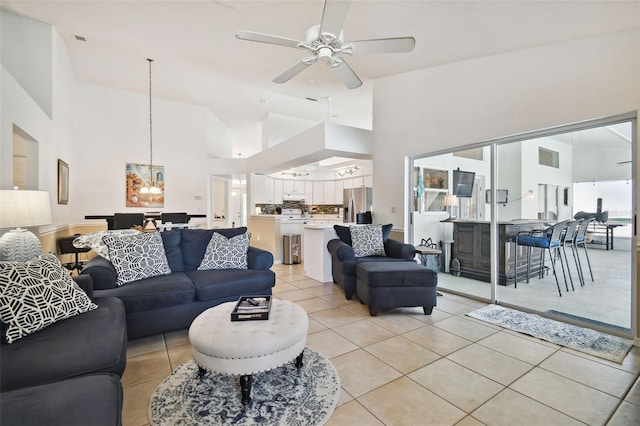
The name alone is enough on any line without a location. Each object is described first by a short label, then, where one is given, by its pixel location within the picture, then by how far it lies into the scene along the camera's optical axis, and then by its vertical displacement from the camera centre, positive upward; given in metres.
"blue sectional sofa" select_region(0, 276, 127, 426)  0.98 -0.71
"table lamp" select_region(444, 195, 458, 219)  4.77 +0.15
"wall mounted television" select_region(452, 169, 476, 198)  4.37 +0.47
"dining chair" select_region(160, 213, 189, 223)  5.69 -0.12
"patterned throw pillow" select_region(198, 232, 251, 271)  3.24 -0.49
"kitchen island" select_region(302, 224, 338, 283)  4.56 -0.65
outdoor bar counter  3.93 -0.57
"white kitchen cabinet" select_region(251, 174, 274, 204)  7.75 +0.70
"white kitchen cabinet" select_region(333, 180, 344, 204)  9.39 +0.71
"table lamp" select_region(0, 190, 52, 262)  2.12 -0.05
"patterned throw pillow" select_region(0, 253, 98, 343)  1.56 -0.52
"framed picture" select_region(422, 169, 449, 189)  4.68 +0.57
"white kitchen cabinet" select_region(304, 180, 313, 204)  9.66 +0.73
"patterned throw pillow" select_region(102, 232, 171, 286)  2.70 -0.44
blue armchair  3.66 -0.60
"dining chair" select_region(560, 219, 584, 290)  3.37 -0.34
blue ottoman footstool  3.11 -0.84
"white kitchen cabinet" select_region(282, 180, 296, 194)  9.48 +0.85
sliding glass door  2.82 -0.05
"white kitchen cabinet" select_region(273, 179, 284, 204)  9.33 +0.71
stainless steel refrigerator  7.77 +0.32
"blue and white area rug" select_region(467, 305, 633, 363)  2.38 -1.15
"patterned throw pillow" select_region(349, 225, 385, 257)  3.99 -0.41
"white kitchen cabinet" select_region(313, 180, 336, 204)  9.63 +0.73
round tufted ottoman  1.62 -0.78
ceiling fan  2.46 +1.62
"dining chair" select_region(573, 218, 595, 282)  3.24 -0.28
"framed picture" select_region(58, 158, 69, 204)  4.59 +0.51
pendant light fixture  6.98 +1.42
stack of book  1.91 -0.68
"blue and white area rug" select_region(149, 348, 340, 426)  1.60 -1.17
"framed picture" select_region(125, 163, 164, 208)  6.78 +0.71
